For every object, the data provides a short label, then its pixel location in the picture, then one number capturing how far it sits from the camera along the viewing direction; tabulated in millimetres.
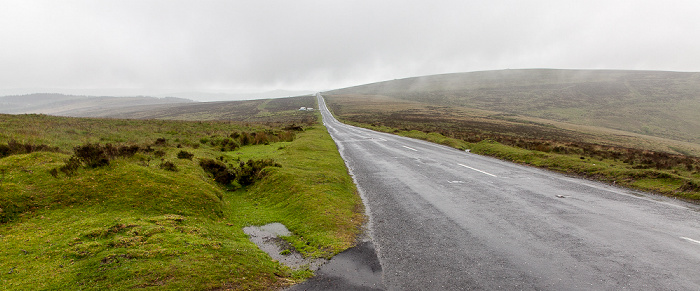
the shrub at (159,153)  14362
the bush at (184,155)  13895
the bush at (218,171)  12312
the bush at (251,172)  12641
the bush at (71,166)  8146
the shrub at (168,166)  10617
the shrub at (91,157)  8905
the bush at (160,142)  20594
